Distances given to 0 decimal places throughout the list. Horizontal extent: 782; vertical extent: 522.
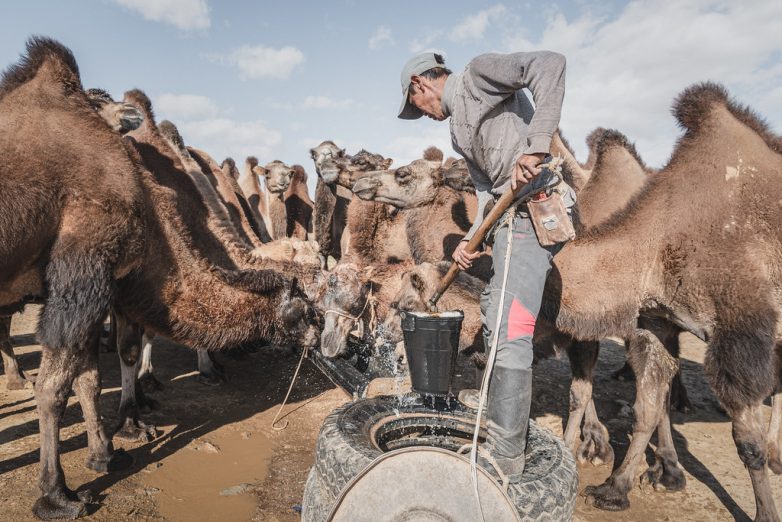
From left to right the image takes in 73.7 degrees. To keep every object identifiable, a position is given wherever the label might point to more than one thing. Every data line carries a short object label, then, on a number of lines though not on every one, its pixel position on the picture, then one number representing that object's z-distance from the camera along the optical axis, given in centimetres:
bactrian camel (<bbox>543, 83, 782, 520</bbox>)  391
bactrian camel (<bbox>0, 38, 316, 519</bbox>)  375
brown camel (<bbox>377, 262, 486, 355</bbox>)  540
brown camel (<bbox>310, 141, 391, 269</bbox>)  937
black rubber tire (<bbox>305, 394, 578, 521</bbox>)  238
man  269
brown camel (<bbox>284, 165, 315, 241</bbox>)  1242
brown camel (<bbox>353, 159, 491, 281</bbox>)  682
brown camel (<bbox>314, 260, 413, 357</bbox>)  583
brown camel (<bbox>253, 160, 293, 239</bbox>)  1265
